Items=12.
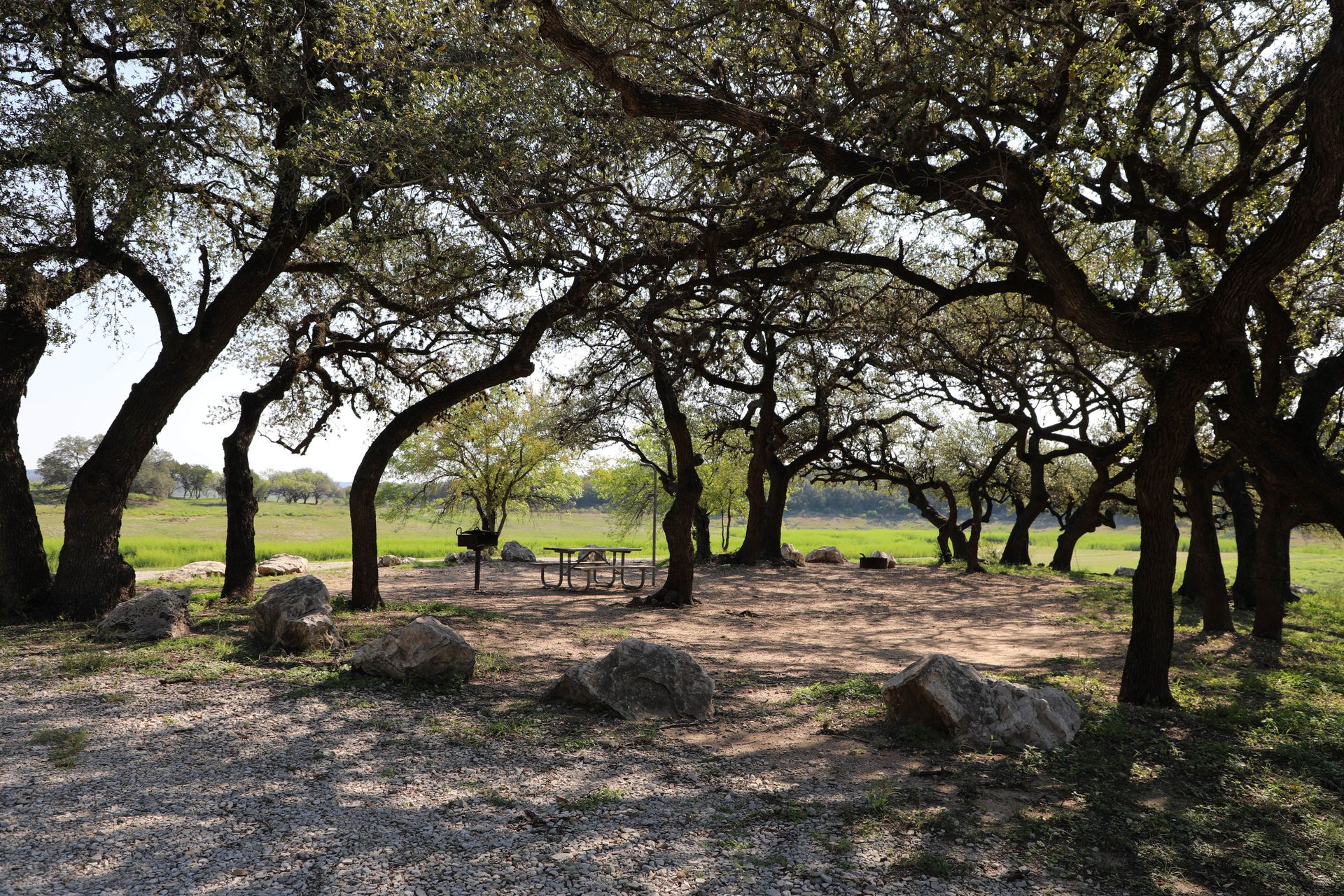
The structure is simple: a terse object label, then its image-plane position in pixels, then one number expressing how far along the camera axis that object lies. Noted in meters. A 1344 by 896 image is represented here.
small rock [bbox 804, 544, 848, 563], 28.09
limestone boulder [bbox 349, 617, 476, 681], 7.24
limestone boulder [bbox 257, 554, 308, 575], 20.02
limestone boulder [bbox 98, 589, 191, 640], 8.87
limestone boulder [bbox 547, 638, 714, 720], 6.53
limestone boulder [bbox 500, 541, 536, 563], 27.45
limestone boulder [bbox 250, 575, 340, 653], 8.40
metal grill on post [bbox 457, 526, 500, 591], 14.68
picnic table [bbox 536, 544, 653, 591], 16.42
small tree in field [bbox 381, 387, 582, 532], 28.80
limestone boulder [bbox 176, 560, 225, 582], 19.52
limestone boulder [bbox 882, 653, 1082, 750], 5.79
